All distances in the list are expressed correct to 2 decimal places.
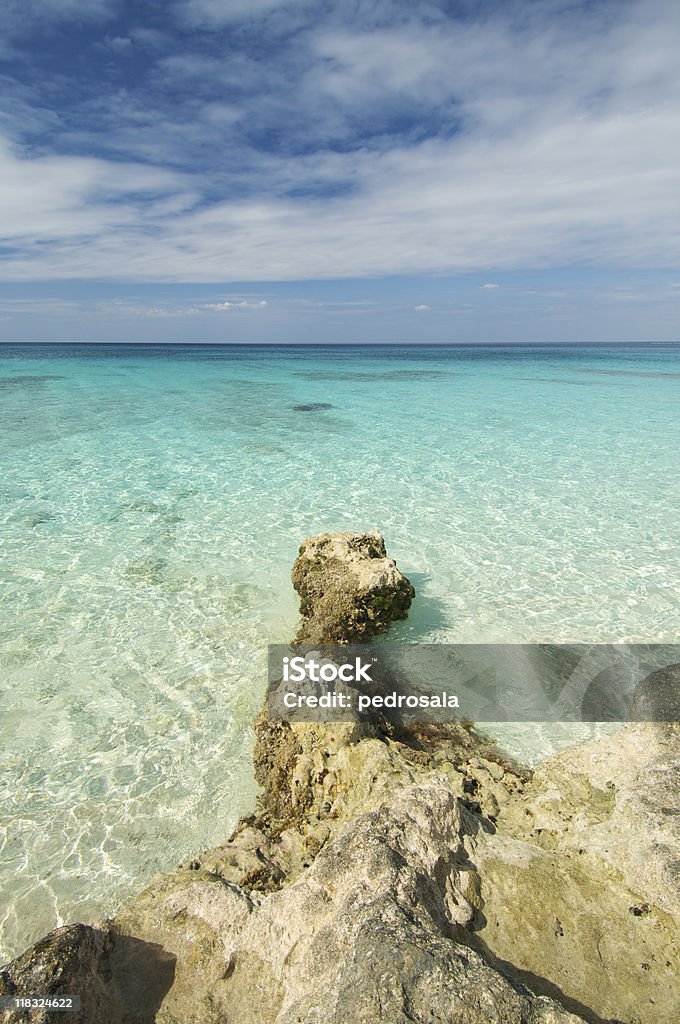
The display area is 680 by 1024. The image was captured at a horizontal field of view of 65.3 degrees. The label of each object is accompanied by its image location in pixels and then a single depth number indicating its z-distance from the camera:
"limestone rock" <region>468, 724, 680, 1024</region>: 2.47
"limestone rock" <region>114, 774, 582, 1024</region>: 1.94
